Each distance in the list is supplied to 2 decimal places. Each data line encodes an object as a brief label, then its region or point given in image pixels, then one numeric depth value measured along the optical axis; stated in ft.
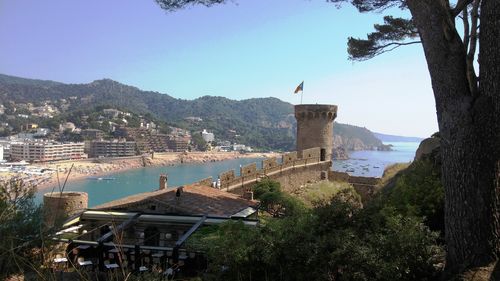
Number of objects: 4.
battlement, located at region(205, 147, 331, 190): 63.05
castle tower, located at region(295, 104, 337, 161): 88.55
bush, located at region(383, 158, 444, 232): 22.08
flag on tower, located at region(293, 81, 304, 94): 97.58
